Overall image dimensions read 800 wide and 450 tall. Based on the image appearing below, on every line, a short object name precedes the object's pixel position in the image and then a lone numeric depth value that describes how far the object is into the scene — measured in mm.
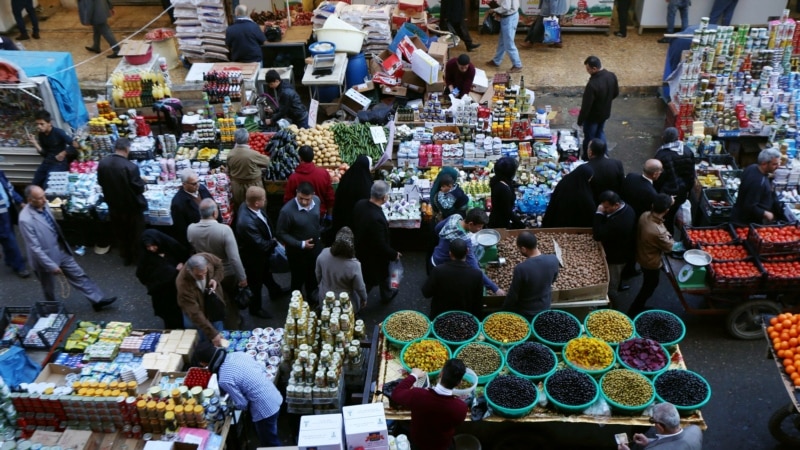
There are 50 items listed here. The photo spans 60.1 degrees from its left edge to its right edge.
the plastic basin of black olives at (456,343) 6609
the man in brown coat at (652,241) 7271
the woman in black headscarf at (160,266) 6895
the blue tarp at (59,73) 10250
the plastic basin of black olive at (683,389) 5930
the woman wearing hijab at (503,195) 7801
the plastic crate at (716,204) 8789
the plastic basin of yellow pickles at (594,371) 6285
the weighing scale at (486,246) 7570
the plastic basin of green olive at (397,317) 6637
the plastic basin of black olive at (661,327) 6602
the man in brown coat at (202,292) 6598
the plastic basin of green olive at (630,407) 5918
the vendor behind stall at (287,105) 10797
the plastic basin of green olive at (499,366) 6223
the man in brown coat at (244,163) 8859
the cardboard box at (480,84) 11684
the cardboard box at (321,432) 5305
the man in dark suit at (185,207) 7898
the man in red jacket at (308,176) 8305
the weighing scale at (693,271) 7551
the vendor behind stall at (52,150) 9766
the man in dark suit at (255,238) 7535
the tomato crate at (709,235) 7973
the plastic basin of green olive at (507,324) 6656
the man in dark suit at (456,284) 6613
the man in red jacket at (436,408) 5055
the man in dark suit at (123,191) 8477
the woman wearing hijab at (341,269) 6777
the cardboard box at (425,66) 11570
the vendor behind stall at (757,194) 7922
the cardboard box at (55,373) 6625
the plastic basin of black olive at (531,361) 6270
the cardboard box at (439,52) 12391
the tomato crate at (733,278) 7340
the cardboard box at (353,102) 11609
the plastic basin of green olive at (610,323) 6641
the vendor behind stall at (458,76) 11422
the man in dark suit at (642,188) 7777
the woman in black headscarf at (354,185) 8109
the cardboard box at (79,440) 5832
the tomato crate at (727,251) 7723
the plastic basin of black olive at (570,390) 5973
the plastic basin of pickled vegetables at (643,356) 6301
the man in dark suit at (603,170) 8125
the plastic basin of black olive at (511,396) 5949
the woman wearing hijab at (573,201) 7898
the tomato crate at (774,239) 7539
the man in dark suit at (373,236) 7453
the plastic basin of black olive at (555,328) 6617
